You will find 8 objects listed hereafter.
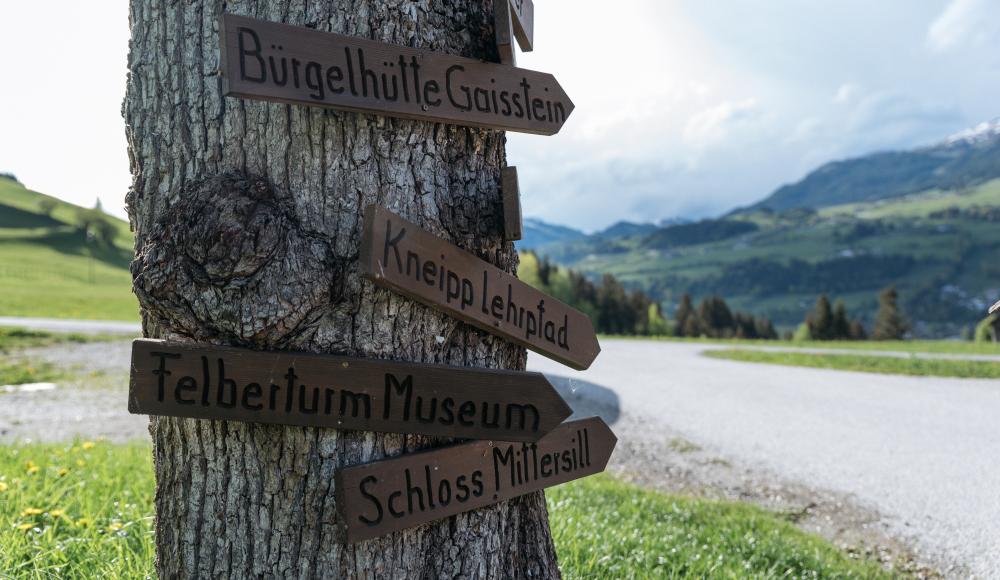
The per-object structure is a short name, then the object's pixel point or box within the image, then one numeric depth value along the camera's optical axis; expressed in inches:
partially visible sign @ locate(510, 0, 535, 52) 89.8
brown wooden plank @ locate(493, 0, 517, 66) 77.9
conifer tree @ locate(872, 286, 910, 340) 1865.2
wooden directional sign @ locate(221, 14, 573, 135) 65.5
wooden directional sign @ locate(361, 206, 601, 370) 66.7
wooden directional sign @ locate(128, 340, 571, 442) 66.5
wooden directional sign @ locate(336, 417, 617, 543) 68.4
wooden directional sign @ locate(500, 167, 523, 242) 78.1
